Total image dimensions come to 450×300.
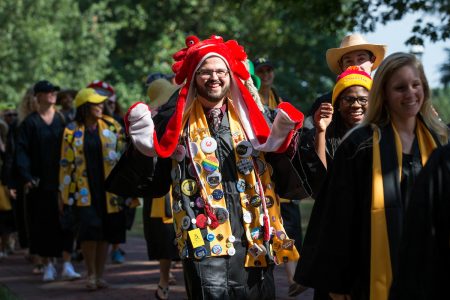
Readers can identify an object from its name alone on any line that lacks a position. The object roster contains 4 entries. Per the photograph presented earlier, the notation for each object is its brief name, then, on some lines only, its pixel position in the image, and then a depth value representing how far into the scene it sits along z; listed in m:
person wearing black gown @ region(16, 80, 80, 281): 18.73
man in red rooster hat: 9.84
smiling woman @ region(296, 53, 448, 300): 7.49
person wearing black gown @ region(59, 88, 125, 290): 16.70
